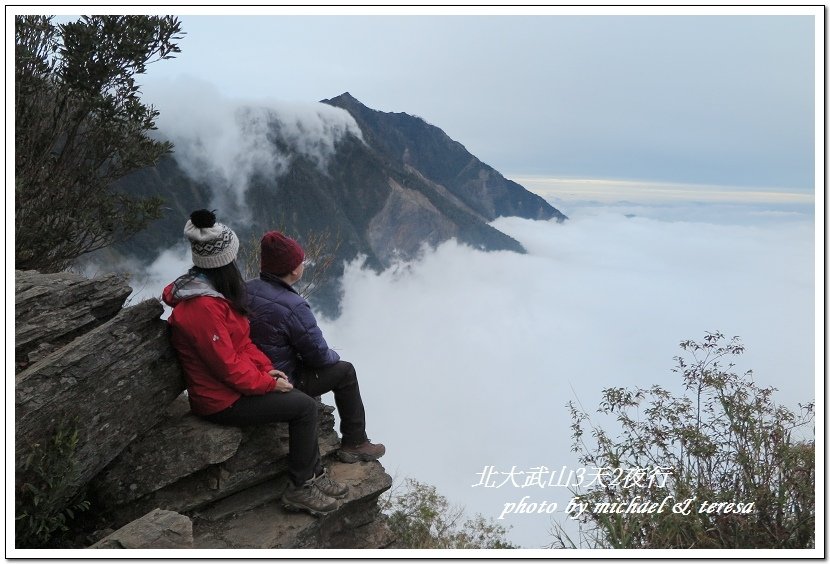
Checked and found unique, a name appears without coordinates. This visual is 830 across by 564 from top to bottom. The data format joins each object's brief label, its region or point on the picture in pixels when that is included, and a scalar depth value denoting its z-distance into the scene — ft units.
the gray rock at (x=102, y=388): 13.71
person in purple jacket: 16.08
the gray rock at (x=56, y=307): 15.31
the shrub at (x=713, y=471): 16.55
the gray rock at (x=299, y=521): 16.24
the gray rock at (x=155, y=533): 13.50
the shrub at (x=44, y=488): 13.60
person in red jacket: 14.70
